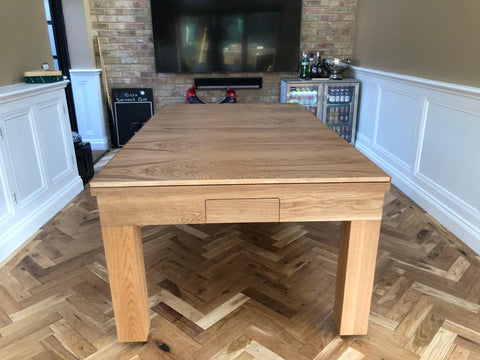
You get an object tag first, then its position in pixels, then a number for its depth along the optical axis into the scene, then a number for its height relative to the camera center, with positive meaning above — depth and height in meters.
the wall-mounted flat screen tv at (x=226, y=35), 4.41 +0.09
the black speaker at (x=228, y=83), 4.66 -0.46
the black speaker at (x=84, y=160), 3.50 -1.03
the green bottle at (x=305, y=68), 4.54 -0.29
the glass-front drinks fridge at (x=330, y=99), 4.36 -0.63
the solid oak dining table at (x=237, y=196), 1.37 -0.53
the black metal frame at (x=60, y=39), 4.23 +0.06
